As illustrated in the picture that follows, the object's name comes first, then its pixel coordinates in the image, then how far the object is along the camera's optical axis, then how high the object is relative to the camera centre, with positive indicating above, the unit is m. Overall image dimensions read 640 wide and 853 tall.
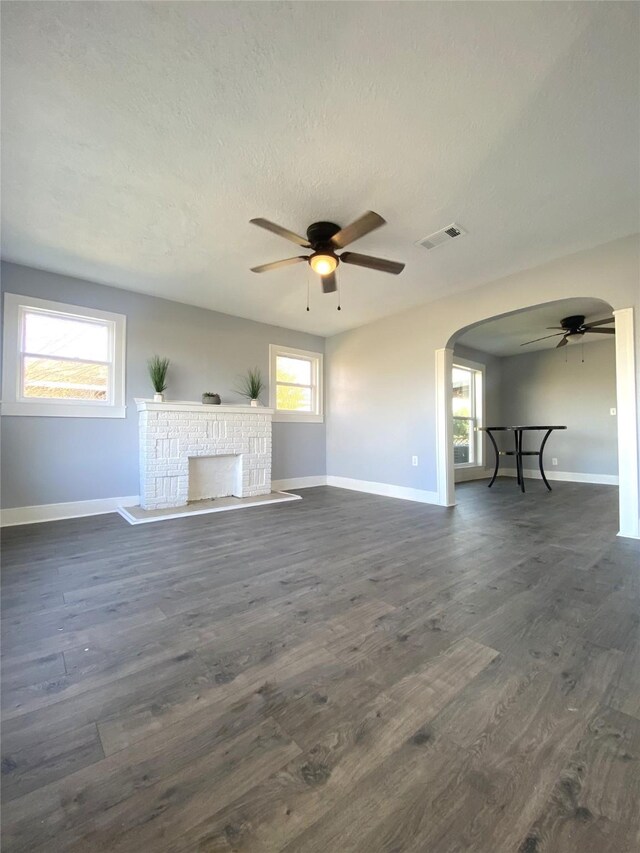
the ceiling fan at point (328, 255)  2.48 +1.40
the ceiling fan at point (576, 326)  4.59 +1.52
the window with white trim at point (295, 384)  5.33 +0.82
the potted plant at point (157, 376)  3.99 +0.69
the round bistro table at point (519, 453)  5.24 -0.29
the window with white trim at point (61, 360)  3.35 +0.80
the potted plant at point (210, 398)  4.38 +0.47
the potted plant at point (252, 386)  4.77 +0.70
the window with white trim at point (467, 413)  6.37 +0.41
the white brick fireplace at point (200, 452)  3.83 -0.22
